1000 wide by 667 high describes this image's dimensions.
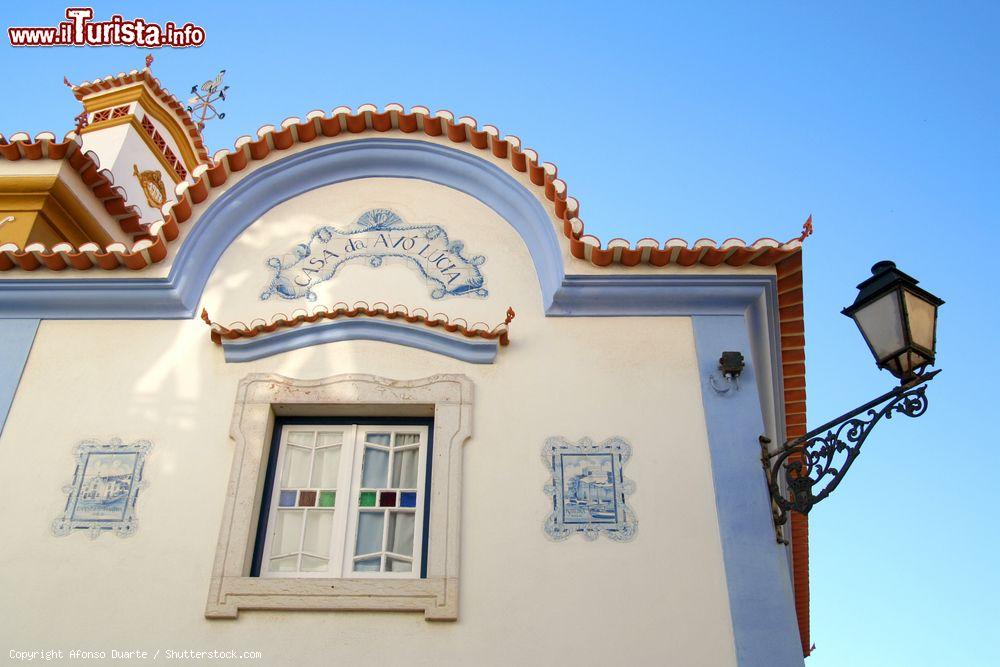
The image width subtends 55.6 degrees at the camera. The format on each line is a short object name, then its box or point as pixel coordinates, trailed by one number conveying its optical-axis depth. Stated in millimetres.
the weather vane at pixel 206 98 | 12859
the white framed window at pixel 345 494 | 5367
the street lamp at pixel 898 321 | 5141
